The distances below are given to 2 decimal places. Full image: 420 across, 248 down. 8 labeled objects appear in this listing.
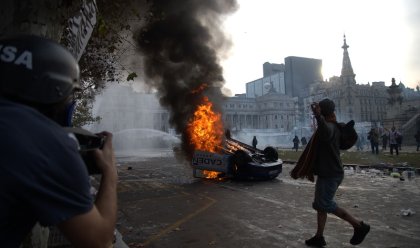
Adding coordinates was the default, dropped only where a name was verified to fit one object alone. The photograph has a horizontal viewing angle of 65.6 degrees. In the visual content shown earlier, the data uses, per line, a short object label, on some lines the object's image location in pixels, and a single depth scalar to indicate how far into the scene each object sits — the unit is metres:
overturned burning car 11.74
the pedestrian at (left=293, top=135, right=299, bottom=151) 34.57
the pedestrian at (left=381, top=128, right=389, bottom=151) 27.59
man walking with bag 4.82
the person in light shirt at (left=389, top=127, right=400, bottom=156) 20.38
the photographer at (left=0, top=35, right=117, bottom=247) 1.14
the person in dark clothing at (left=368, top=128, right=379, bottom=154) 22.05
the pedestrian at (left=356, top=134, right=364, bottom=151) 30.42
